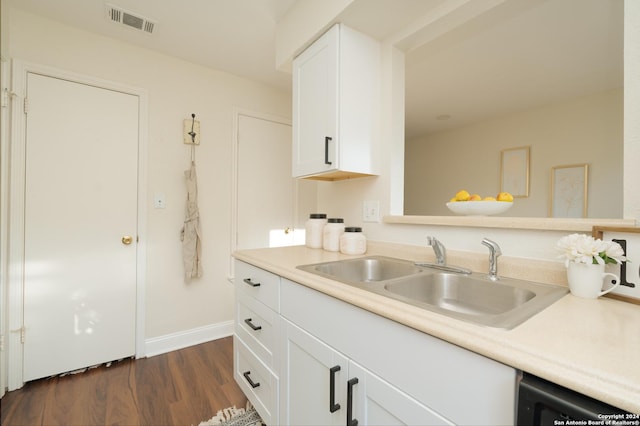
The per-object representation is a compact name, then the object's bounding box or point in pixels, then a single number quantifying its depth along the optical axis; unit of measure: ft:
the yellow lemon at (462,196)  4.20
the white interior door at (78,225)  5.78
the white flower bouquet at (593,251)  2.42
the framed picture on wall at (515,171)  11.18
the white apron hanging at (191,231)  7.27
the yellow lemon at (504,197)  3.98
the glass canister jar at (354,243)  4.95
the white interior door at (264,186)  8.42
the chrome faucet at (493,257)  3.14
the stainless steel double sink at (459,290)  2.24
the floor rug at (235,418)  4.72
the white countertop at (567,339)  1.30
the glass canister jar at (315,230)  5.73
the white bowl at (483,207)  3.91
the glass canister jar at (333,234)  5.30
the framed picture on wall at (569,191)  9.66
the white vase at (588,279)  2.47
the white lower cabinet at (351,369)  1.76
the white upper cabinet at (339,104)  4.60
